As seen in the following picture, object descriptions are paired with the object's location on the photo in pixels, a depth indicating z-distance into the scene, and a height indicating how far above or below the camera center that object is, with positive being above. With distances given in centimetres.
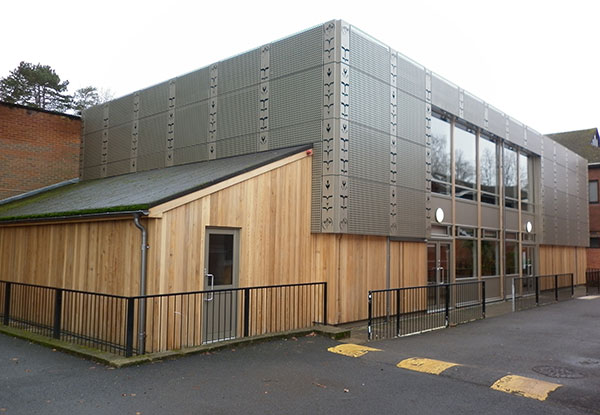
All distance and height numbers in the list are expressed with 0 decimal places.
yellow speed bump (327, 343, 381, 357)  828 -182
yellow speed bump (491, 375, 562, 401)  611 -180
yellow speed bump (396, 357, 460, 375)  721 -181
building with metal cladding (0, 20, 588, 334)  966 +194
